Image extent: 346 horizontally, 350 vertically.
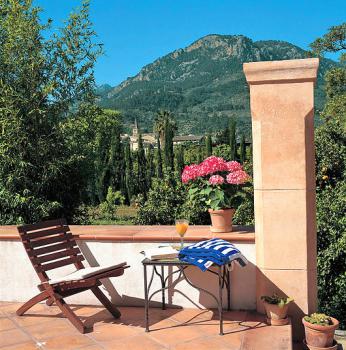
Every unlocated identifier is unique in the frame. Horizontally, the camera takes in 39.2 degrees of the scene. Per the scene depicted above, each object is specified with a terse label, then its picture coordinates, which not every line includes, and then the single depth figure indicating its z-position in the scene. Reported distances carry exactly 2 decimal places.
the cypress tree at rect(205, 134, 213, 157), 30.33
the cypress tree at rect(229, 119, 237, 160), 31.27
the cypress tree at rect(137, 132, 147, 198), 29.08
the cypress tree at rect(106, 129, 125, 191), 28.53
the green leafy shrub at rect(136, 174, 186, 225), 8.80
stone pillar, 3.74
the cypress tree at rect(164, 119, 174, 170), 30.07
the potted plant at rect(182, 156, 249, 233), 4.15
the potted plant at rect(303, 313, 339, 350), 3.49
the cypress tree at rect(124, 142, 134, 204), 28.39
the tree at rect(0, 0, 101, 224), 7.11
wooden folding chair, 3.67
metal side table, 3.62
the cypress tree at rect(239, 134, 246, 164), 30.58
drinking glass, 3.90
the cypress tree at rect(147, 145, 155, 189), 29.50
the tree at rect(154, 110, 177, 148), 42.28
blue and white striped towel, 3.47
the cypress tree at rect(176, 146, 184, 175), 29.60
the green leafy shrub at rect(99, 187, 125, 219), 17.98
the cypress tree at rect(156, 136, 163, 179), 30.49
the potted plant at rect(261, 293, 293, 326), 3.68
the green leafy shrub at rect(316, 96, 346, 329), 5.68
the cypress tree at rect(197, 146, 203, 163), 30.28
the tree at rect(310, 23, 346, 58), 14.84
